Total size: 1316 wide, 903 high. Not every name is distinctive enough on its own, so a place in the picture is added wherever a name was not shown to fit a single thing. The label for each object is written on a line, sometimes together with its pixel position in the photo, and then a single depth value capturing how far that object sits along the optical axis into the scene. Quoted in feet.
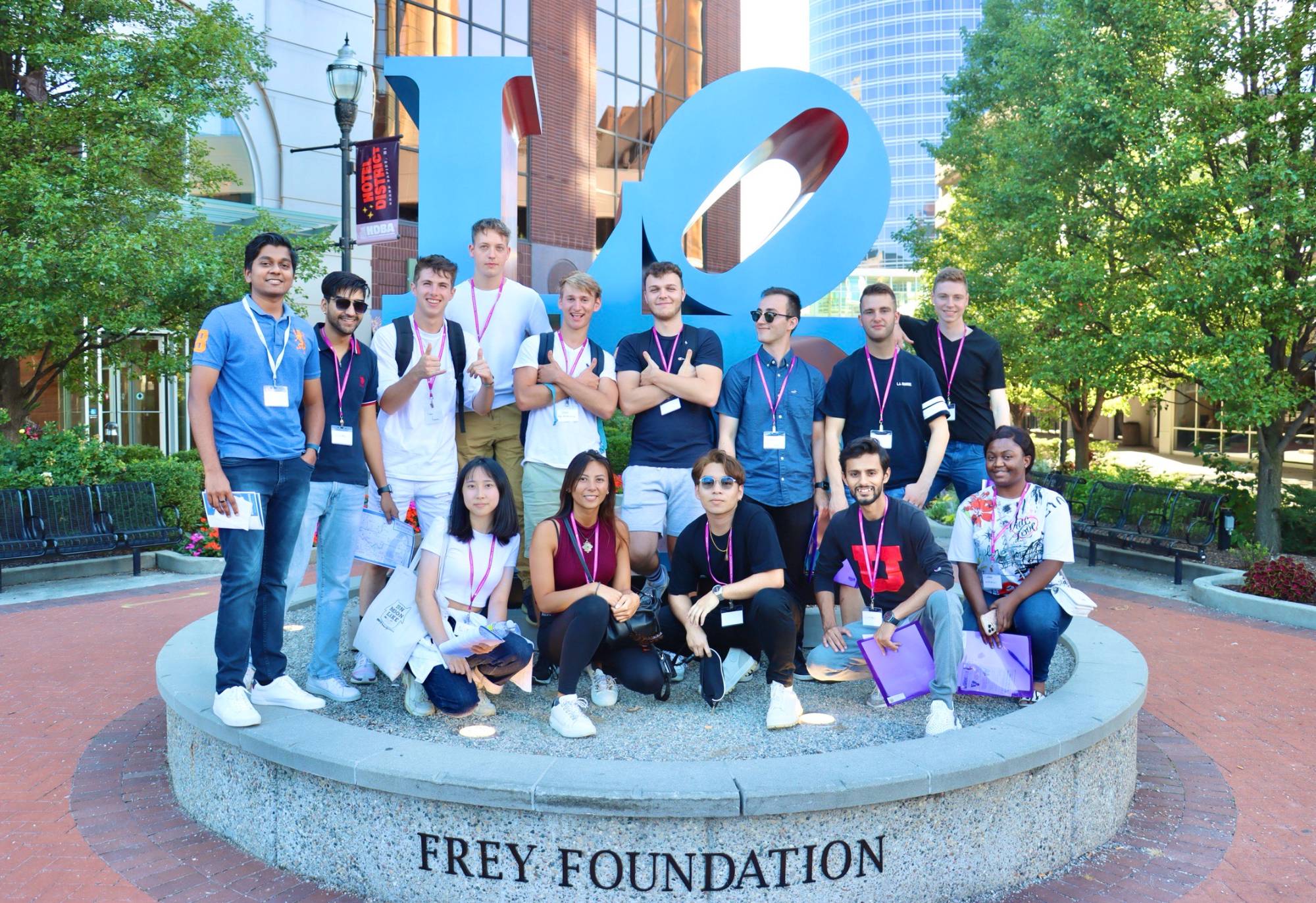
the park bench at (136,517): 33.19
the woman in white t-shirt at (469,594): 14.11
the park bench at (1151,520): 33.96
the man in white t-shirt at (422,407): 16.12
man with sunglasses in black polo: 14.75
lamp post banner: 31.42
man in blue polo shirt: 12.66
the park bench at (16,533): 30.09
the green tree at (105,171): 30.04
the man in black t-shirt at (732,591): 14.19
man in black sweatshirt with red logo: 14.51
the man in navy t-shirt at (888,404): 17.06
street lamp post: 30.68
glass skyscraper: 360.28
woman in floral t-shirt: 14.88
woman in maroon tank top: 13.74
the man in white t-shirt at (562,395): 16.60
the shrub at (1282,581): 28.07
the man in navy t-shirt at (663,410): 16.67
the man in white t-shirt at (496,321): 17.70
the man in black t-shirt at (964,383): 18.39
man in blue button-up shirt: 16.75
